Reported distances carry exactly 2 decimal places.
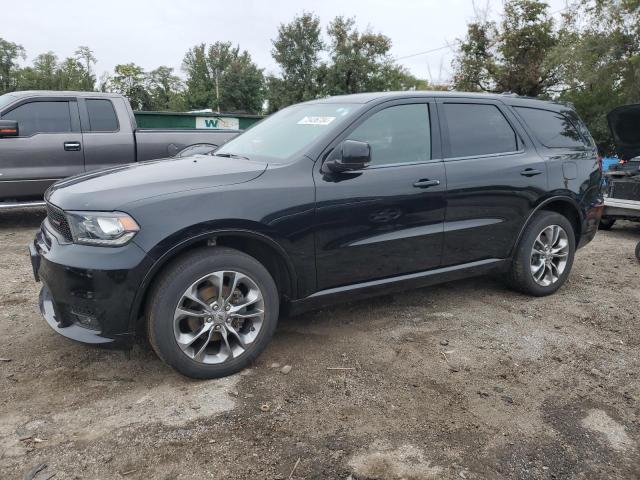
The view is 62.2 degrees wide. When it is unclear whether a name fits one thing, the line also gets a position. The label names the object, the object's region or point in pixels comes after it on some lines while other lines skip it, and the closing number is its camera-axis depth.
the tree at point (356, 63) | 38.28
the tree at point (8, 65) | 42.38
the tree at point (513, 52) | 26.05
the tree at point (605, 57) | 16.97
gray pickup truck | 6.95
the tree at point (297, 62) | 39.69
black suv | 2.89
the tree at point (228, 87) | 46.44
